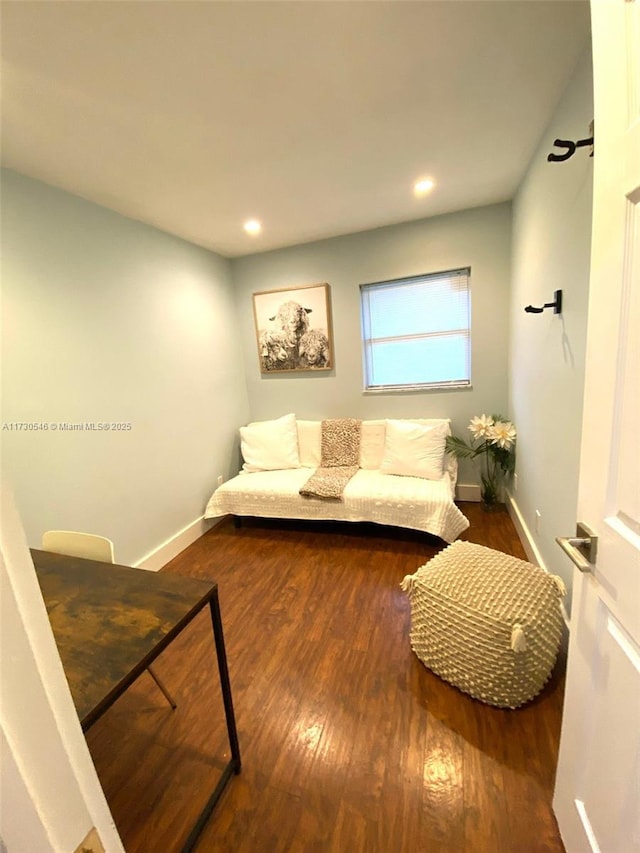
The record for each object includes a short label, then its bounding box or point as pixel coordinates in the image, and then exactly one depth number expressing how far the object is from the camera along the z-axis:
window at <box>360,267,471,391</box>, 2.92
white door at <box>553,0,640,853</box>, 0.63
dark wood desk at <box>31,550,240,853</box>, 0.80
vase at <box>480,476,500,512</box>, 2.89
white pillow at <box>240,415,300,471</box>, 3.15
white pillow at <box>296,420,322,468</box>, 3.23
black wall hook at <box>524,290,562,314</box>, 1.55
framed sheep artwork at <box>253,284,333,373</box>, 3.17
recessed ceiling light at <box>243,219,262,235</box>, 2.55
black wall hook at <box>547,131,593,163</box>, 1.11
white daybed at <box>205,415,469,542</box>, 2.39
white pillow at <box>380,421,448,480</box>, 2.70
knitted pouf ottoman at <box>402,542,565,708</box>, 1.26
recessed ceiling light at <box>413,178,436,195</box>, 2.16
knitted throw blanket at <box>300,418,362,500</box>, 2.93
